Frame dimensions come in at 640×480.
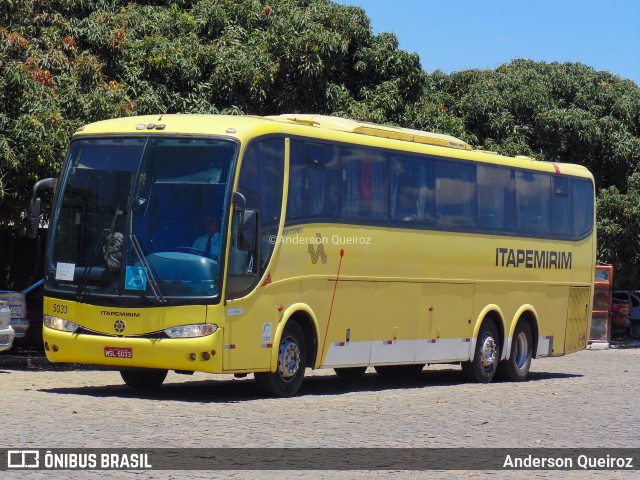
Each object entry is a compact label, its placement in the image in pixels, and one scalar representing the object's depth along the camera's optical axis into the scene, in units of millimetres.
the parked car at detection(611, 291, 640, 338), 46625
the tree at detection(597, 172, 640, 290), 38656
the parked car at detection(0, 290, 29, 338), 24455
